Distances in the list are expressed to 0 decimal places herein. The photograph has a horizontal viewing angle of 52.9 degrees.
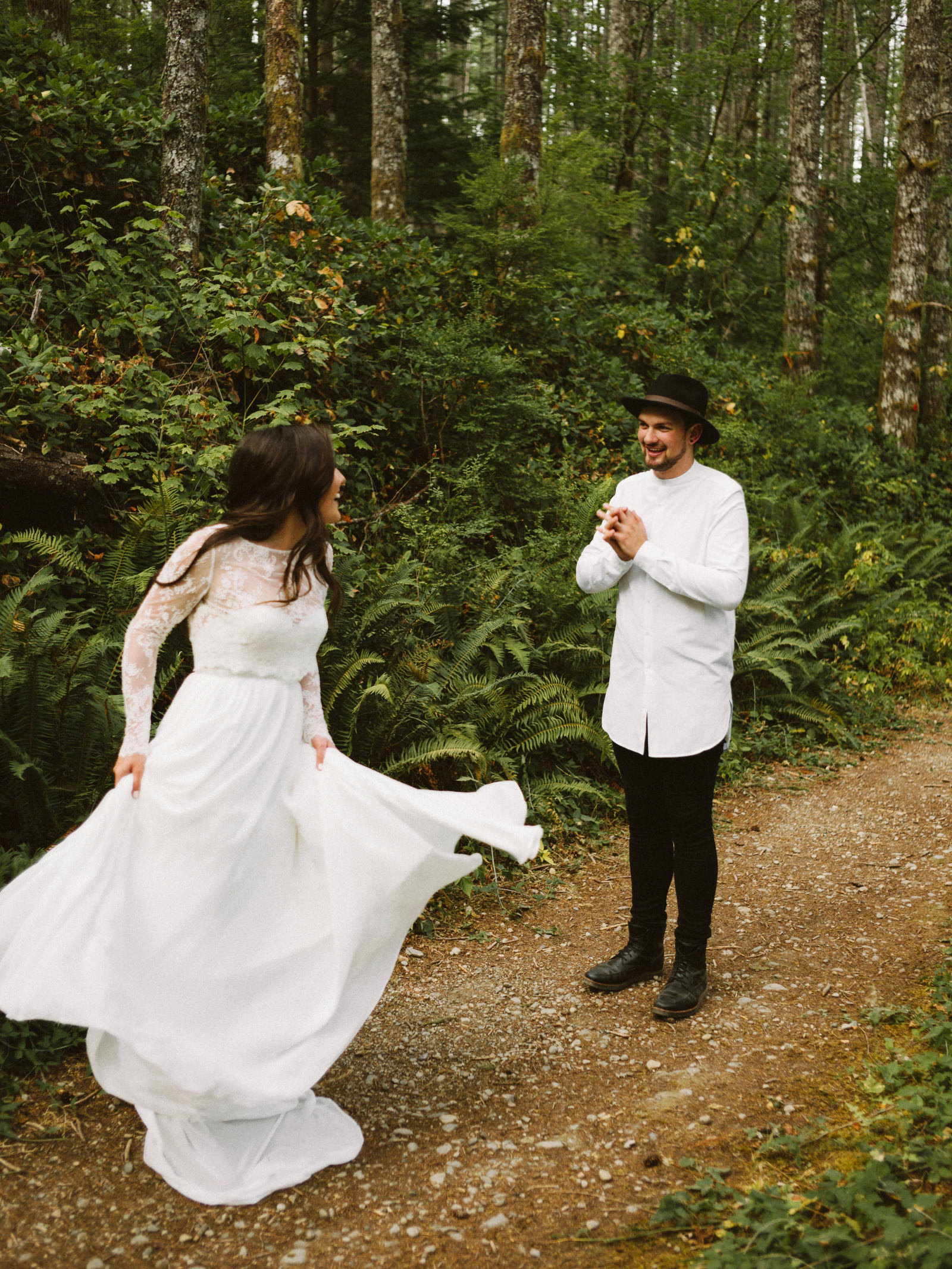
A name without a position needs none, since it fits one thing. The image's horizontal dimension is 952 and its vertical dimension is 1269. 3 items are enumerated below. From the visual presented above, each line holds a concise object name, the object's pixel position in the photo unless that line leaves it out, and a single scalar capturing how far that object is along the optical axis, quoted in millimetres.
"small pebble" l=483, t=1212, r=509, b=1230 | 3080
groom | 4316
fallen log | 6102
